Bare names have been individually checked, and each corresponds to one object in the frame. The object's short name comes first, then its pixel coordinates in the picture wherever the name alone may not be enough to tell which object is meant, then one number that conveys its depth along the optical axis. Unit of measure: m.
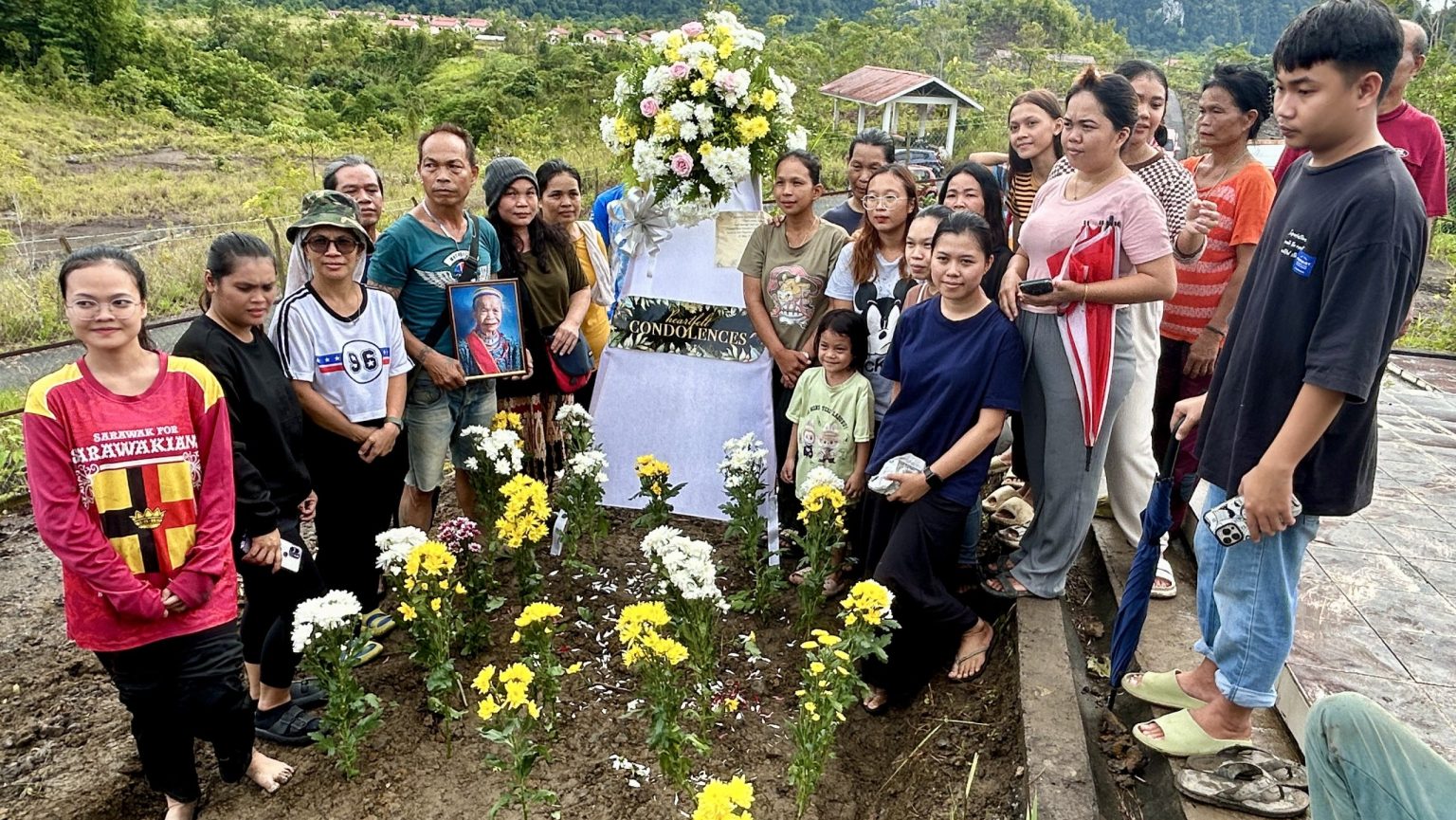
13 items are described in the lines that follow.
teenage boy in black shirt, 2.03
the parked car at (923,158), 25.44
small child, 3.86
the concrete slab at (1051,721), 2.60
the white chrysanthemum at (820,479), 3.58
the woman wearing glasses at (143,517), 2.46
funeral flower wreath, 4.32
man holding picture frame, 3.84
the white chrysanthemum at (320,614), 2.79
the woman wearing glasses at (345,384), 3.37
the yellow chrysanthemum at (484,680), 2.52
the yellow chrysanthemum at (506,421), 4.04
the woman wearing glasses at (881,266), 3.88
